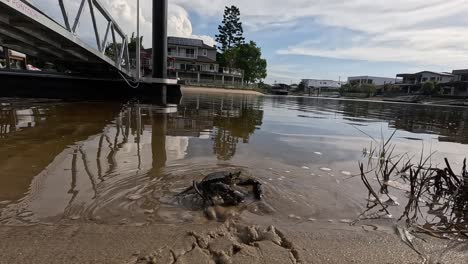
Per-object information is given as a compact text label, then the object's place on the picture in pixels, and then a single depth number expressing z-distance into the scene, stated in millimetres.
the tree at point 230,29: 73062
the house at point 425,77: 75562
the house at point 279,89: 73375
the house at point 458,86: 65875
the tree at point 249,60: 68500
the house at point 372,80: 109131
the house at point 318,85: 100262
